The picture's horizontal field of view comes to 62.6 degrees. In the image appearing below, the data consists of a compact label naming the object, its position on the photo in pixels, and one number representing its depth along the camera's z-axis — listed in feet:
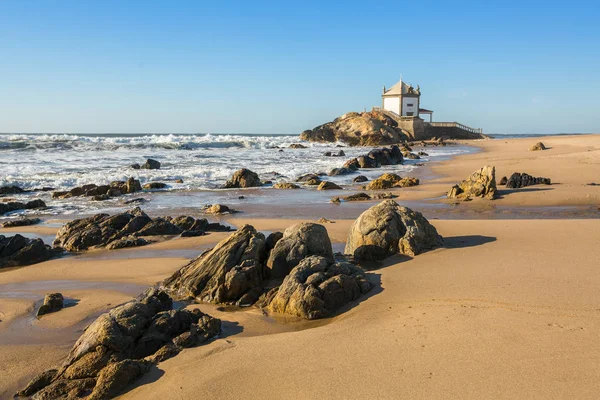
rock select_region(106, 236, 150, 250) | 30.22
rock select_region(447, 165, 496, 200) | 45.21
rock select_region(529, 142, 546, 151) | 121.29
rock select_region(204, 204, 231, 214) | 43.21
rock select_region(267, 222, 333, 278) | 21.06
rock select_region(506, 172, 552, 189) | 49.40
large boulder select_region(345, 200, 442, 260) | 23.65
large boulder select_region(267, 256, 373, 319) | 17.42
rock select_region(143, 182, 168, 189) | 63.41
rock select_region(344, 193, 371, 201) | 48.92
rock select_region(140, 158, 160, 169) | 88.17
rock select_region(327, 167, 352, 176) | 78.02
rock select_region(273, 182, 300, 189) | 62.49
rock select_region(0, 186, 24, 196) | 60.22
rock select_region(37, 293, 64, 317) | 19.24
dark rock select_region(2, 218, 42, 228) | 38.83
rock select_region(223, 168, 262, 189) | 64.34
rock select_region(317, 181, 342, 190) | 60.05
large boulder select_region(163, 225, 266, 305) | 19.69
